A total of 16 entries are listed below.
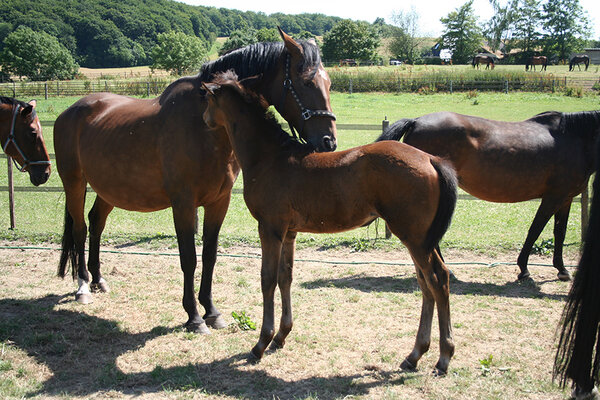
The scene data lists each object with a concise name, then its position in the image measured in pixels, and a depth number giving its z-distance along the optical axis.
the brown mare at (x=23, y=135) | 6.01
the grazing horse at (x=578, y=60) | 47.09
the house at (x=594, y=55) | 59.06
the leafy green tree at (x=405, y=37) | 76.81
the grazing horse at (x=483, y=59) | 49.30
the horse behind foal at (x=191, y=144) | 4.22
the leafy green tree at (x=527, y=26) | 70.12
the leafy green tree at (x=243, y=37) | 65.00
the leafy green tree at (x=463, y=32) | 69.94
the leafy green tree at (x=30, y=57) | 63.69
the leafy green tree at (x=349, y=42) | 73.81
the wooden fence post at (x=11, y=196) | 8.61
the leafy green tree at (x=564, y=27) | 66.69
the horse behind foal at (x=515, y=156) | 6.15
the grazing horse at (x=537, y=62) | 47.31
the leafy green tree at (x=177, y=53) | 64.94
